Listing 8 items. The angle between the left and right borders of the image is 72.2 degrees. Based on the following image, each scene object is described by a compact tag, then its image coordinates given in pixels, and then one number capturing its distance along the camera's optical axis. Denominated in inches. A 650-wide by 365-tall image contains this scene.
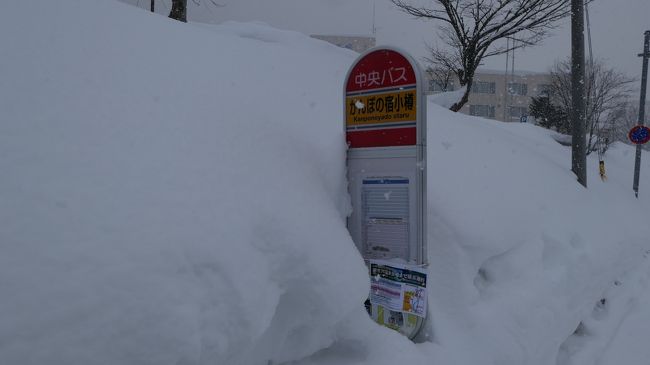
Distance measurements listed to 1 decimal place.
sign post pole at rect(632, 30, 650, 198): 498.6
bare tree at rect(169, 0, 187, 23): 294.5
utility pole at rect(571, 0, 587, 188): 312.0
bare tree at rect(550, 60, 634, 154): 690.8
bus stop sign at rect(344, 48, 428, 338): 115.1
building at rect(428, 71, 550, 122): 1844.2
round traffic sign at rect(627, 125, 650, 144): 461.7
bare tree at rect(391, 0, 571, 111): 423.5
